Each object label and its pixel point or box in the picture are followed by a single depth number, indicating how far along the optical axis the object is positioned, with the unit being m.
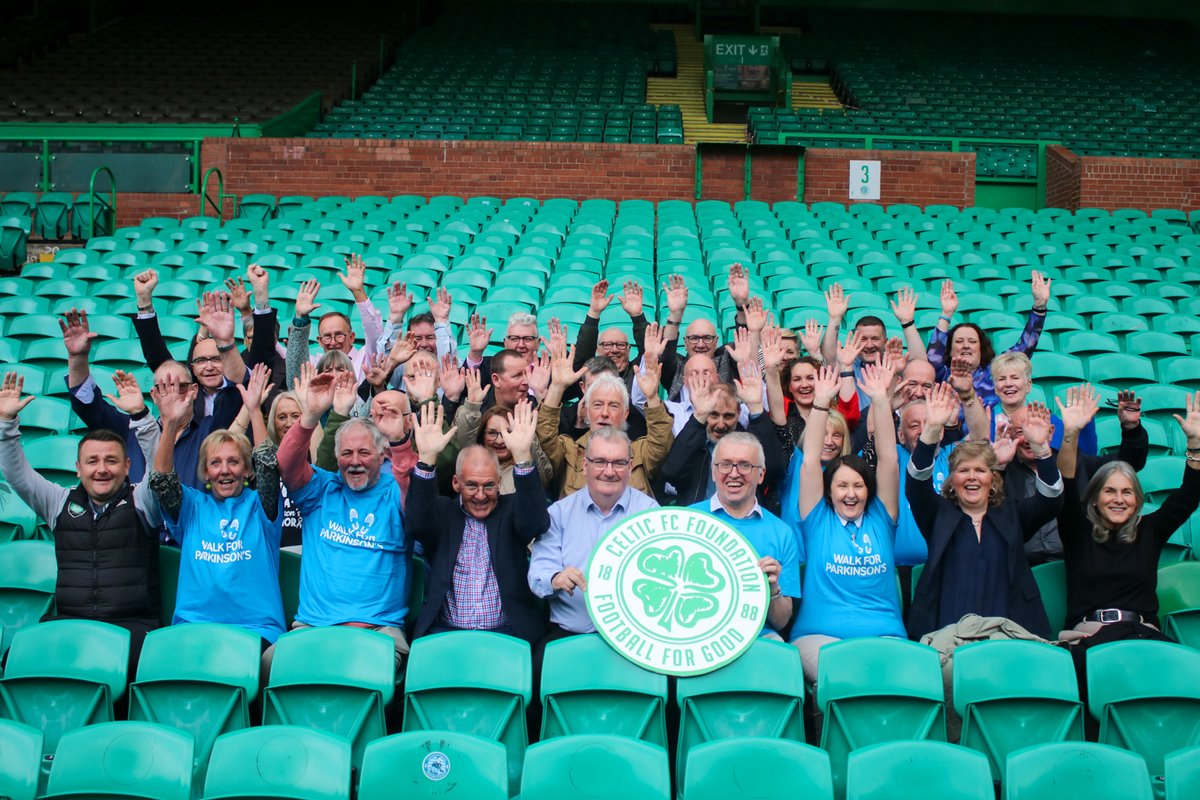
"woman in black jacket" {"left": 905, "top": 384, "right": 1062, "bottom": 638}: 4.59
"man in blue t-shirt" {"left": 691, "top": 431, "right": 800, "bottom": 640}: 4.53
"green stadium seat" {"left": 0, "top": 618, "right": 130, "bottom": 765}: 4.30
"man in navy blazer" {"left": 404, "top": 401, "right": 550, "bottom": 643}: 4.50
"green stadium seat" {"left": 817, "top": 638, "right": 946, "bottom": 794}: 4.18
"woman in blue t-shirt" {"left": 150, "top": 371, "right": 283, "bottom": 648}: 4.62
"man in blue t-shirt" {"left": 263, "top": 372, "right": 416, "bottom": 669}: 4.65
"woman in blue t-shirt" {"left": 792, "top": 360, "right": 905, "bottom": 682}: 4.59
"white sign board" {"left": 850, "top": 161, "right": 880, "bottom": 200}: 14.27
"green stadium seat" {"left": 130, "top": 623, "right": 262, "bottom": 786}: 4.25
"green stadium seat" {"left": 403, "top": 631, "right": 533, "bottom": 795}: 4.23
